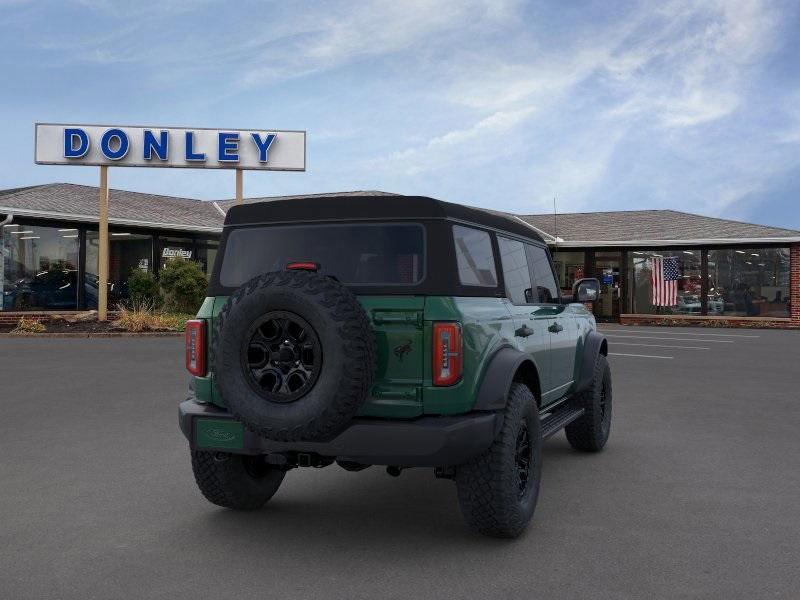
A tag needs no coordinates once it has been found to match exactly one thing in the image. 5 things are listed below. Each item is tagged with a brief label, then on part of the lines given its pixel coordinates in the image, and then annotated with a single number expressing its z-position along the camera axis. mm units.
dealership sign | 24312
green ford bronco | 4125
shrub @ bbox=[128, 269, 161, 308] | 24548
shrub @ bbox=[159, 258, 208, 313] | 24453
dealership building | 25281
